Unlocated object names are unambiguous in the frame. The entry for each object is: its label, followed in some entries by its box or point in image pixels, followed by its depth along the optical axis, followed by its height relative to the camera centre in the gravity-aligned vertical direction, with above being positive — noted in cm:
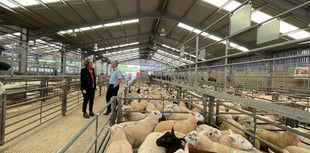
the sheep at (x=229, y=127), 319 -77
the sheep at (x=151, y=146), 220 -73
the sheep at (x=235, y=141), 242 -73
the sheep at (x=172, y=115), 379 -68
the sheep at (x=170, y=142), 224 -68
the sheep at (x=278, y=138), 280 -79
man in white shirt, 563 -12
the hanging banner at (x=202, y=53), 437 +50
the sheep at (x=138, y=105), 478 -65
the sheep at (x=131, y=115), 388 -71
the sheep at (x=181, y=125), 304 -69
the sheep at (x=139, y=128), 282 -71
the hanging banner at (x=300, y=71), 474 +19
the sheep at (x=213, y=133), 262 -68
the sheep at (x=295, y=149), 244 -80
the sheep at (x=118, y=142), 210 -71
